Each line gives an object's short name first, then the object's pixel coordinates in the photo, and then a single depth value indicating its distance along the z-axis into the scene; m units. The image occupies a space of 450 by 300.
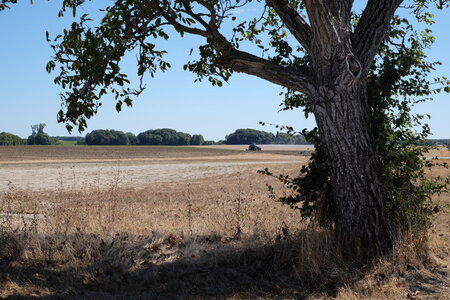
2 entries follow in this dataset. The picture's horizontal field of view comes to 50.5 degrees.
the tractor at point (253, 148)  104.38
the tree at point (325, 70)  7.50
